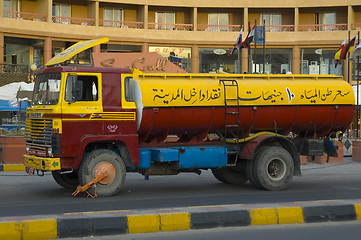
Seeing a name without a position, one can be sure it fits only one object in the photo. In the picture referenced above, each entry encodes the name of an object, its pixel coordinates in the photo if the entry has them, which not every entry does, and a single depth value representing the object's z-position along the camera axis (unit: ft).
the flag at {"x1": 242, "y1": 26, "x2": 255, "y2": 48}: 111.22
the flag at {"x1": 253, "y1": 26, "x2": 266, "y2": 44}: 115.65
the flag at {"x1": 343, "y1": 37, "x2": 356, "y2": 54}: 114.01
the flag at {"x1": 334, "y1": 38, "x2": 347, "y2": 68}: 115.92
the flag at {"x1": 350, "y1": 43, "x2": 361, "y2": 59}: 91.40
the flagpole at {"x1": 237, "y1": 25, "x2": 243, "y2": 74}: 153.69
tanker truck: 39.73
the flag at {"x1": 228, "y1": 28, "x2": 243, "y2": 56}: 120.71
